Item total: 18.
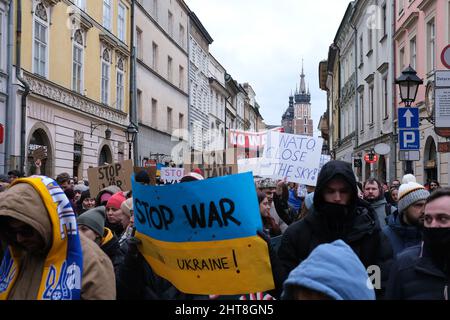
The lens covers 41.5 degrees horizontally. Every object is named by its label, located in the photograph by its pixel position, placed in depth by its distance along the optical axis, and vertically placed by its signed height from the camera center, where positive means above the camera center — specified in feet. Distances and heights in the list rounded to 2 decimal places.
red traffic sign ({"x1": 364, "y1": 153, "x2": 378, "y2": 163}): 83.87 +2.15
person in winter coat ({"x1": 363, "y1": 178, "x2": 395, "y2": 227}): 22.21 -0.83
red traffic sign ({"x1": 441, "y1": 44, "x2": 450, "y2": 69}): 26.66 +5.22
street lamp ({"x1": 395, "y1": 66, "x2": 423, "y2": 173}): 38.78 +5.83
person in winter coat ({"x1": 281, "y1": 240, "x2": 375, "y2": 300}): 6.98 -1.25
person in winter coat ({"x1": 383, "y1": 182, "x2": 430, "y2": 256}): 15.51 -1.24
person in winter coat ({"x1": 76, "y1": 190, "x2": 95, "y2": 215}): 28.89 -1.46
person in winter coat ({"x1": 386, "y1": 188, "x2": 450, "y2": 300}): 9.84 -1.59
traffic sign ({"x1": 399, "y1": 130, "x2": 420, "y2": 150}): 36.86 +2.13
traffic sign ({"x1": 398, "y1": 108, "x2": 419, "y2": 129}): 36.68 +3.43
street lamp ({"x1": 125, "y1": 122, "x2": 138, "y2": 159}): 73.61 +5.10
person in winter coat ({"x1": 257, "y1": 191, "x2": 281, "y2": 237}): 16.96 -1.45
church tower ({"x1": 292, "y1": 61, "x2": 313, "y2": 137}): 588.09 +60.64
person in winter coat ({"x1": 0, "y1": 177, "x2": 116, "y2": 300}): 8.97 -1.22
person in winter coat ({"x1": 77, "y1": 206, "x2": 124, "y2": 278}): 12.98 -1.34
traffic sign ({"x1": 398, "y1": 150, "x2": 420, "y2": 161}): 36.81 +1.13
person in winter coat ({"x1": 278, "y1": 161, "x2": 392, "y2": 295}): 11.76 -1.08
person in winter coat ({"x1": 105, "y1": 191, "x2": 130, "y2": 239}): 17.88 -1.32
